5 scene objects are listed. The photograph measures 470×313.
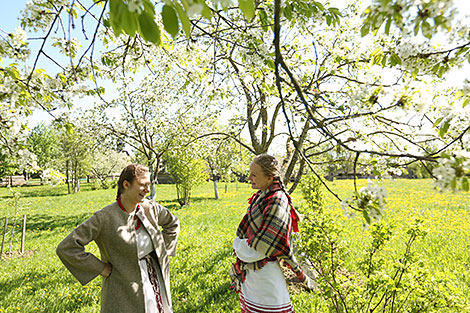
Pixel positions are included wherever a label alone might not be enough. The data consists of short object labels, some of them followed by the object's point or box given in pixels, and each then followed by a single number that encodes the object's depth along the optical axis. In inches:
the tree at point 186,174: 605.1
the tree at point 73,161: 1044.4
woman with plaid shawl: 98.9
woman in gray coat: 88.3
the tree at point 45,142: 1276.6
